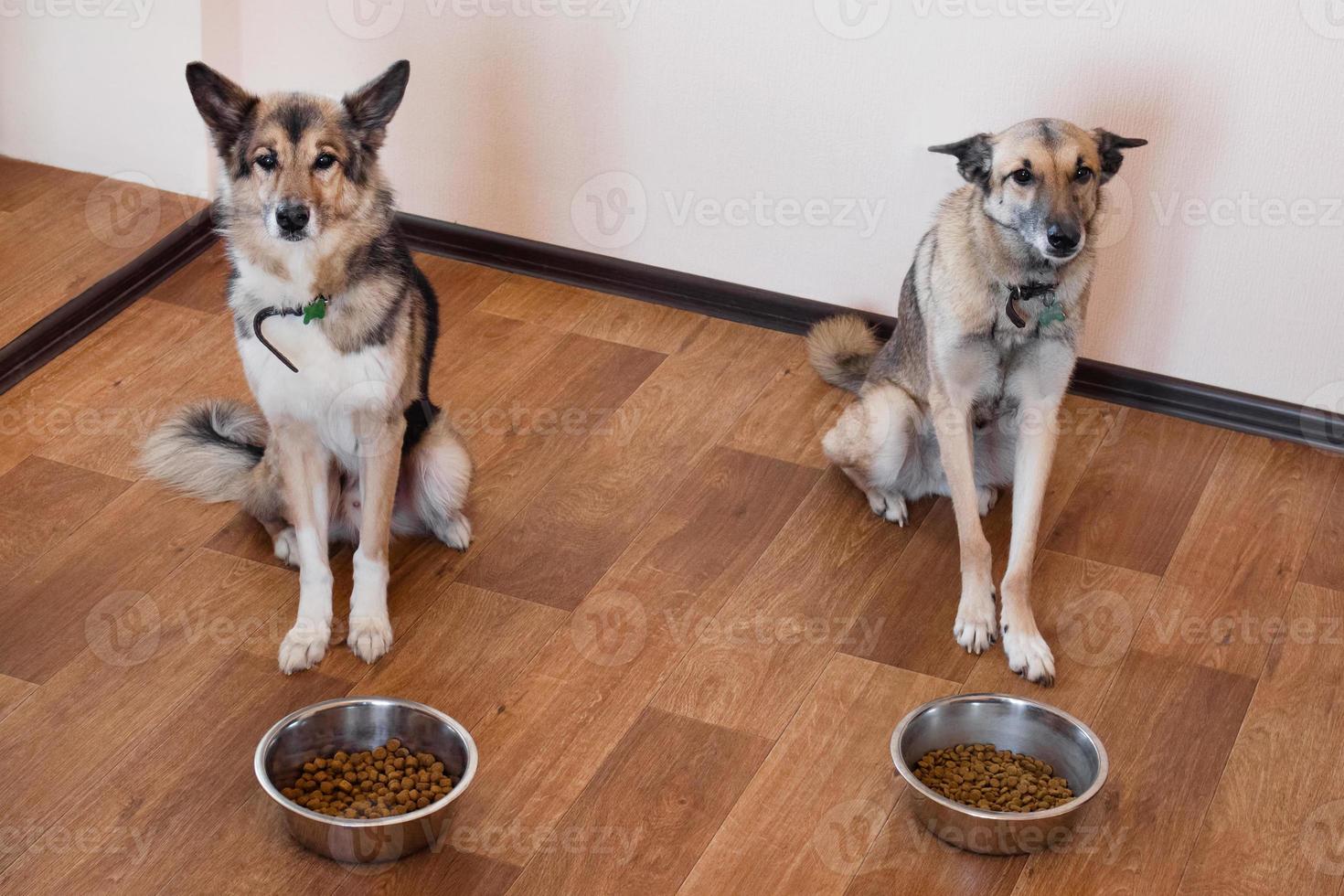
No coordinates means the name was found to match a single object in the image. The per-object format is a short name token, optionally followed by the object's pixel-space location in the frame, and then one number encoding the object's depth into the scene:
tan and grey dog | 2.86
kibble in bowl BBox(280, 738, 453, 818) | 2.43
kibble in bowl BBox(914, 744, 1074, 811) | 2.49
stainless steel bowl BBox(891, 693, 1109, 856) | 2.40
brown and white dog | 2.63
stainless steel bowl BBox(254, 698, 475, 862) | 2.32
